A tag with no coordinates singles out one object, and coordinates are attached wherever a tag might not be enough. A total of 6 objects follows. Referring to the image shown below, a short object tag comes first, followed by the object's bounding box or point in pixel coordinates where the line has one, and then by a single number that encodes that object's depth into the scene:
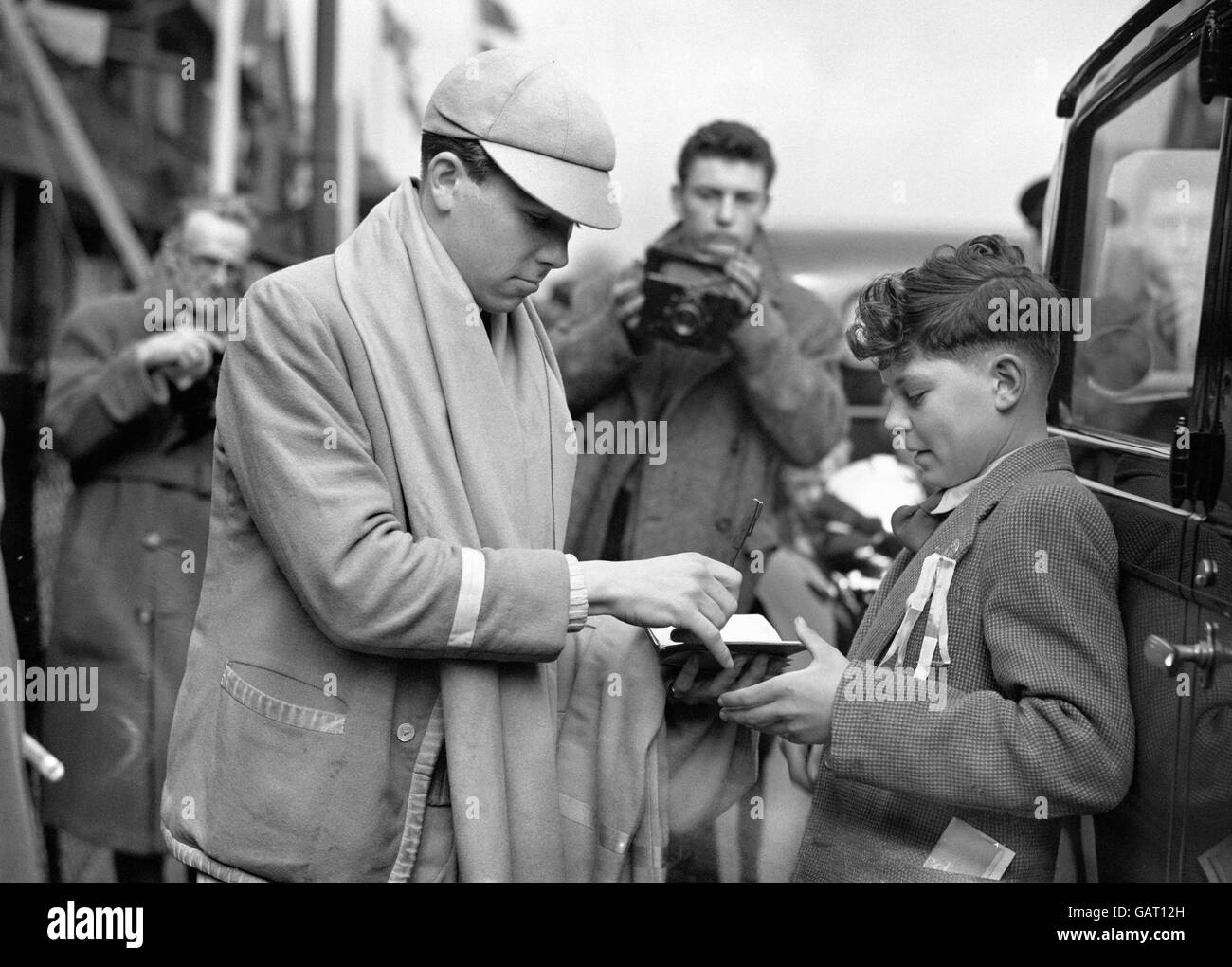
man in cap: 1.76
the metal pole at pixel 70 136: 6.97
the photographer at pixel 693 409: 3.38
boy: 1.75
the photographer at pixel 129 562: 3.73
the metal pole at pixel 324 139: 4.57
